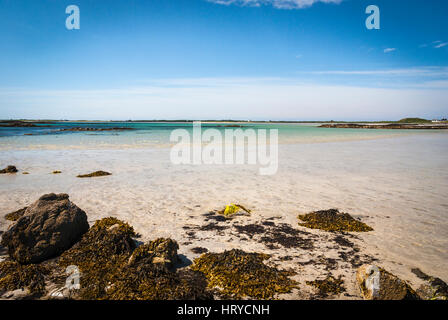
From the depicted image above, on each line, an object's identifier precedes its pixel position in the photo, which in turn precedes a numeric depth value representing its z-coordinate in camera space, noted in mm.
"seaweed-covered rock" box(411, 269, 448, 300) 3660
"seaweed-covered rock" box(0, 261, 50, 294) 4066
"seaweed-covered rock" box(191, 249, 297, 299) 4074
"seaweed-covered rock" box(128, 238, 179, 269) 4465
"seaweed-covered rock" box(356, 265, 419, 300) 3543
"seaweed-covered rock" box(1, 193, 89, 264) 4797
